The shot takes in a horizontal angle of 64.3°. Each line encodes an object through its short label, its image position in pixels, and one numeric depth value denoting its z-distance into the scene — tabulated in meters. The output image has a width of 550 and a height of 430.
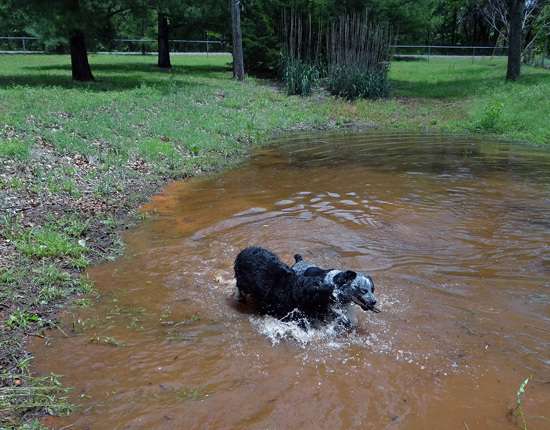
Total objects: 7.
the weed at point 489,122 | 15.95
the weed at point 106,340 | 4.10
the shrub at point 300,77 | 20.56
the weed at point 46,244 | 5.48
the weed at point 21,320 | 4.25
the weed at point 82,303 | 4.73
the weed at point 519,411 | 3.16
